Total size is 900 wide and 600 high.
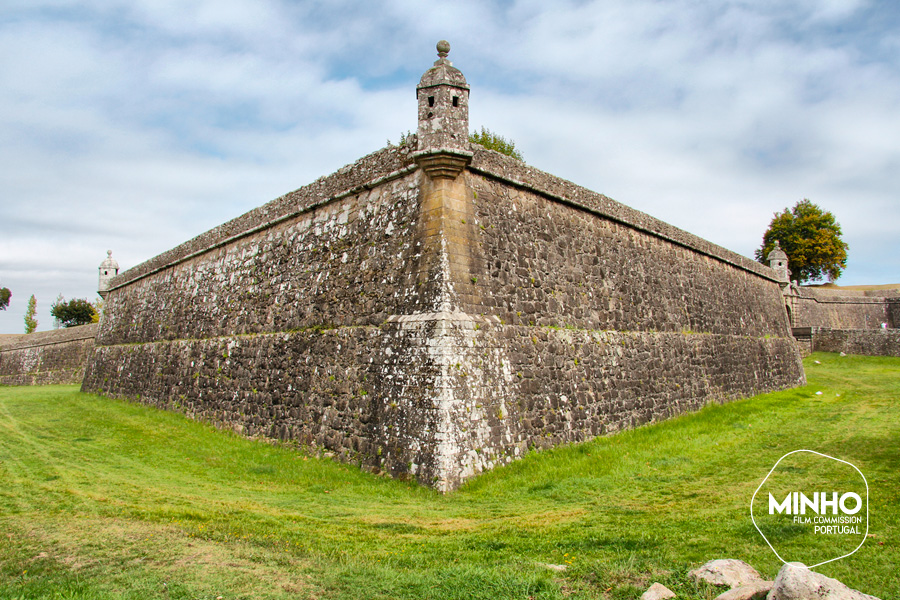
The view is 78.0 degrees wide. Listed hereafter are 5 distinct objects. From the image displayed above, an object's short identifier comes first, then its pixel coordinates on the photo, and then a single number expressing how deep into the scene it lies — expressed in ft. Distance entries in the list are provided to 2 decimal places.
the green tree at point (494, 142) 99.95
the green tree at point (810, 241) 161.27
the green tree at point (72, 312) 231.30
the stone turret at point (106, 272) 86.48
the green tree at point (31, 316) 242.78
